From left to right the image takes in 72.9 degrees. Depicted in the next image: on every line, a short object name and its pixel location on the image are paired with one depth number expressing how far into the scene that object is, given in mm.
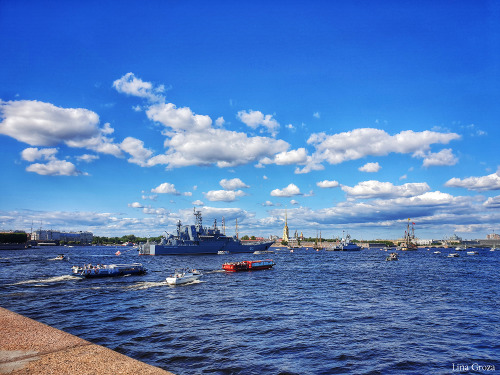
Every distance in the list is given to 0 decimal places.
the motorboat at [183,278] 45625
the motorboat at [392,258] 111775
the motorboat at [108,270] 55438
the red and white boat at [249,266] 69875
